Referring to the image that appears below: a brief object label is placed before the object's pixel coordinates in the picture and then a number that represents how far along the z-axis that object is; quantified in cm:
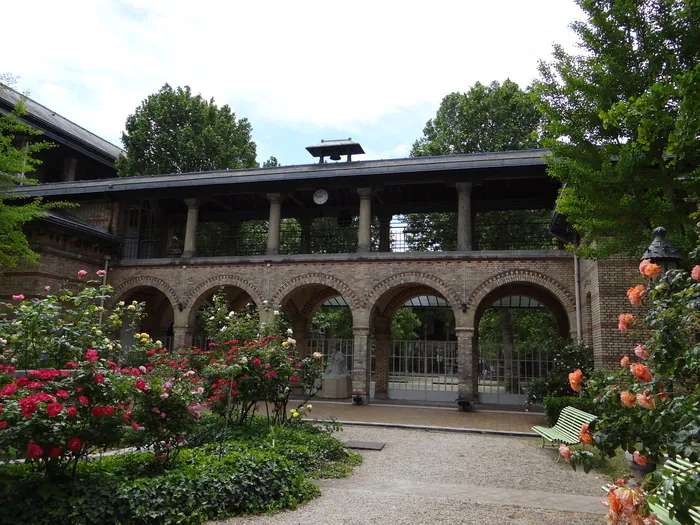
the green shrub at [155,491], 465
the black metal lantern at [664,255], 577
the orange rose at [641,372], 306
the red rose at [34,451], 450
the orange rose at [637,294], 359
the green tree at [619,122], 808
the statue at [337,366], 1935
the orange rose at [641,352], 338
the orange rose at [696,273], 315
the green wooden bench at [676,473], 249
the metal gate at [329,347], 2000
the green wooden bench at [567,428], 847
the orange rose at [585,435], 338
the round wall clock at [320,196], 1744
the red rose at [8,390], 443
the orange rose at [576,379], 353
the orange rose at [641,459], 320
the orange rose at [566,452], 332
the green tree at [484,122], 2805
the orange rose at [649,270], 348
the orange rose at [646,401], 291
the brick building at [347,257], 1532
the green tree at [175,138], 2698
